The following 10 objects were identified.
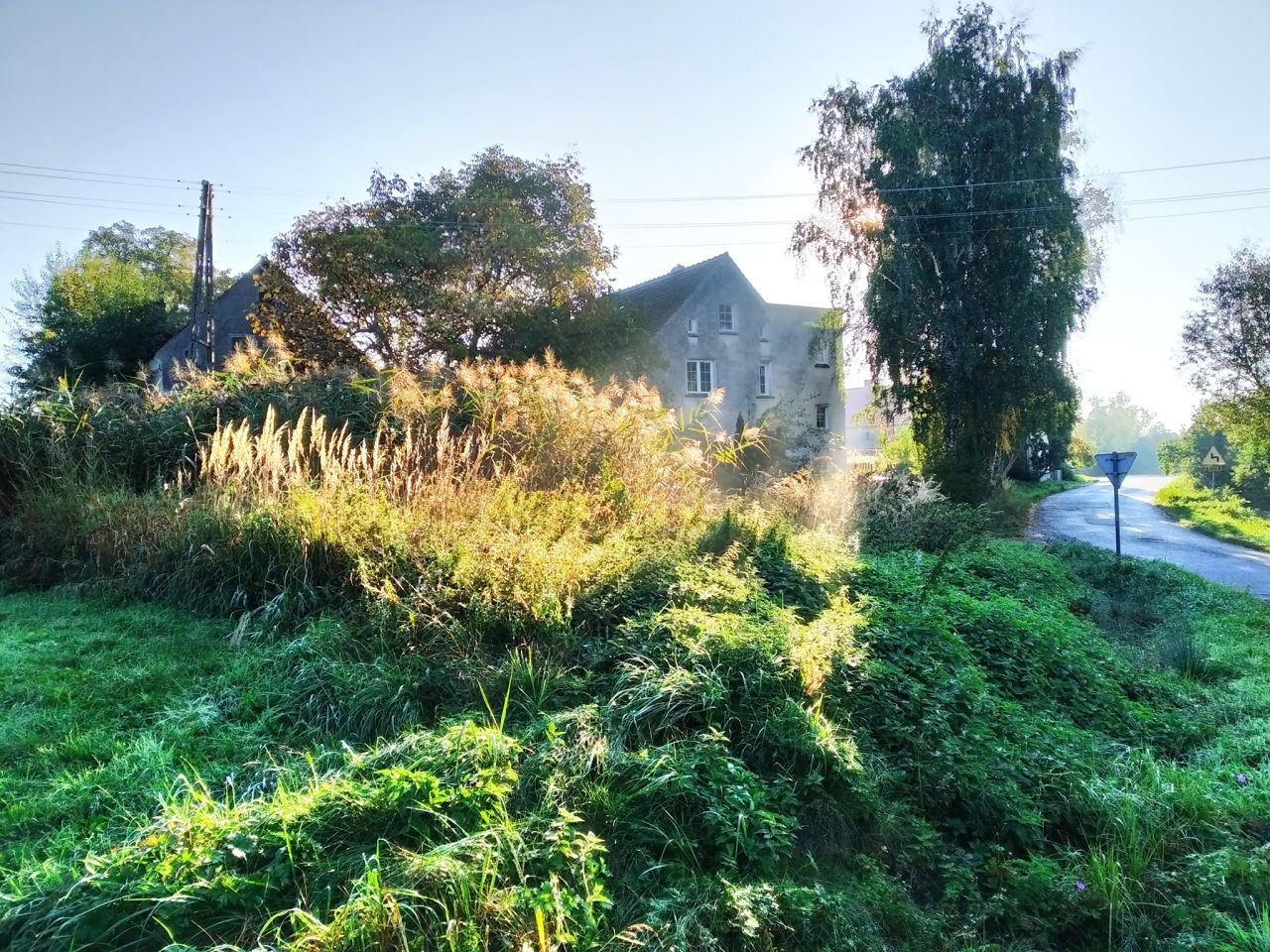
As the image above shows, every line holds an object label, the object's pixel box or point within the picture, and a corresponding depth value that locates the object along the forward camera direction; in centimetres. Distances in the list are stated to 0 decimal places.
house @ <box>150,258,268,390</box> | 2930
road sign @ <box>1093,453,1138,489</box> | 1240
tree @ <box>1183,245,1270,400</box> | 2258
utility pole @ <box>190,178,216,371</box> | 1986
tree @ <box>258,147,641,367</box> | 2059
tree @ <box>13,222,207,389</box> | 3078
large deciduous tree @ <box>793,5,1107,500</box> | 1719
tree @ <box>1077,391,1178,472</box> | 12119
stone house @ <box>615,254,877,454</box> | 2641
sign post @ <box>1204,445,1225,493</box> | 2678
